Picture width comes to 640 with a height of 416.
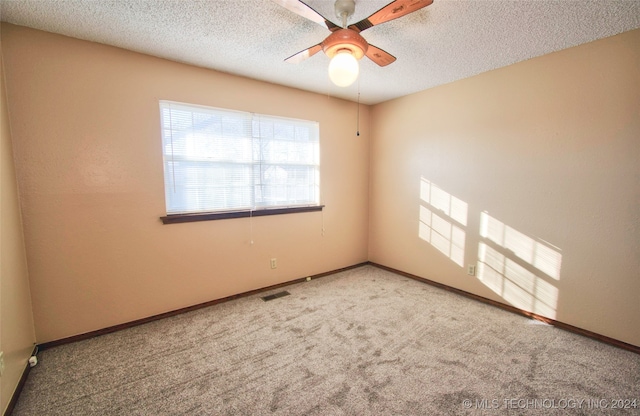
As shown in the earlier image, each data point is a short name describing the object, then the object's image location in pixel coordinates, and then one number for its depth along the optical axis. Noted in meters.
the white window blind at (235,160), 2.73
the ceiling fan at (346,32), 1.44
